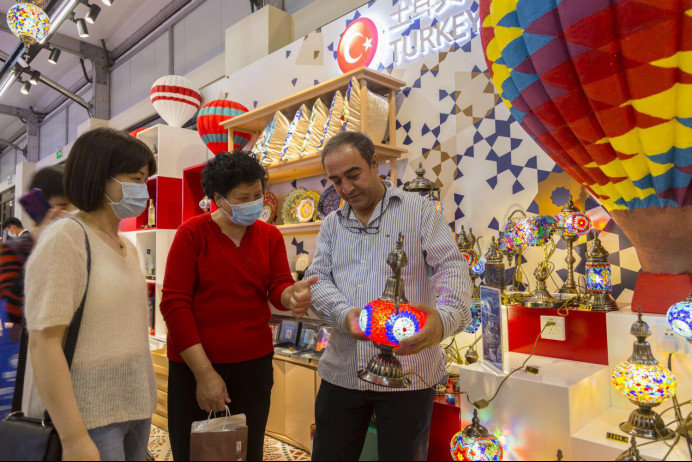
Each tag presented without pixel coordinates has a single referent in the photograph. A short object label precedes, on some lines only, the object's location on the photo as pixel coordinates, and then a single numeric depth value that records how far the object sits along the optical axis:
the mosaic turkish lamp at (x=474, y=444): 1.11
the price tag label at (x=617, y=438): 1.37
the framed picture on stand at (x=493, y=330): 1.73
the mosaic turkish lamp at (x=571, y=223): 1.90
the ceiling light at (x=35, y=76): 6.31
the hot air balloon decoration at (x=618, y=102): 1.17
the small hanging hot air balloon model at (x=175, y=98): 4.61
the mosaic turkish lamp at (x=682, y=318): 1.38
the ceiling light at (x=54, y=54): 6.01
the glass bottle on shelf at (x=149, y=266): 4.62
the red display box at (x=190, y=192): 4.26
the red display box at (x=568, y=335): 1.85
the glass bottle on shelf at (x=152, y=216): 4.72
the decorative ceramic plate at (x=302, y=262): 3.31
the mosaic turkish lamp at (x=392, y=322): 0.90
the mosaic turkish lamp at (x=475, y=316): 2.09
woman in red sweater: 1.50
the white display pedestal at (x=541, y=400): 1.53
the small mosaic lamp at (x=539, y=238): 1.90
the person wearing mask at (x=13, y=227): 5.19
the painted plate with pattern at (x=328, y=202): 3.11
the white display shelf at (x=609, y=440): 1.07
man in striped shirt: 1.31
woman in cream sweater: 0.87
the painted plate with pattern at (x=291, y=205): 3.47
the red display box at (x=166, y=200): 4.49
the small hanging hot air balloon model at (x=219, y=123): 3.88
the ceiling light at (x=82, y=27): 5.07
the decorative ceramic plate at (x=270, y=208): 3.65
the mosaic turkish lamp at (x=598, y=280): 1.85
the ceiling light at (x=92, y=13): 4.88
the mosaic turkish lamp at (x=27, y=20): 3.64
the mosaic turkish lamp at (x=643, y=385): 1.41
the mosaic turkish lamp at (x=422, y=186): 2.34
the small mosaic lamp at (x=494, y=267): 2.09
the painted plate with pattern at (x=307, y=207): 3.31
